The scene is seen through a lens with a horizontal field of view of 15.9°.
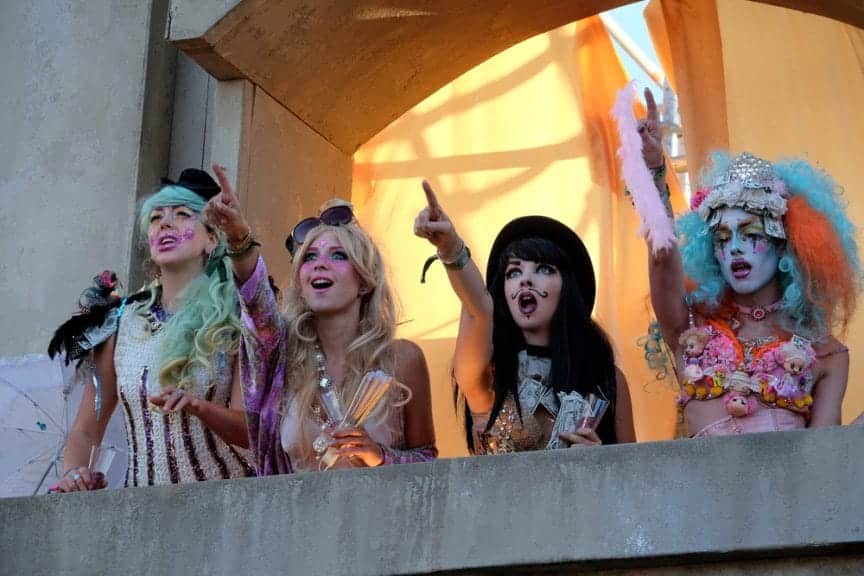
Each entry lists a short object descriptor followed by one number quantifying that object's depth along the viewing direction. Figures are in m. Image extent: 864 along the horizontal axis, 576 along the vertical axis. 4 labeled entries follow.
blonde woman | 8.13
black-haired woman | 8.54
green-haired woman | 8.78
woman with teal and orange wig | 8.34
